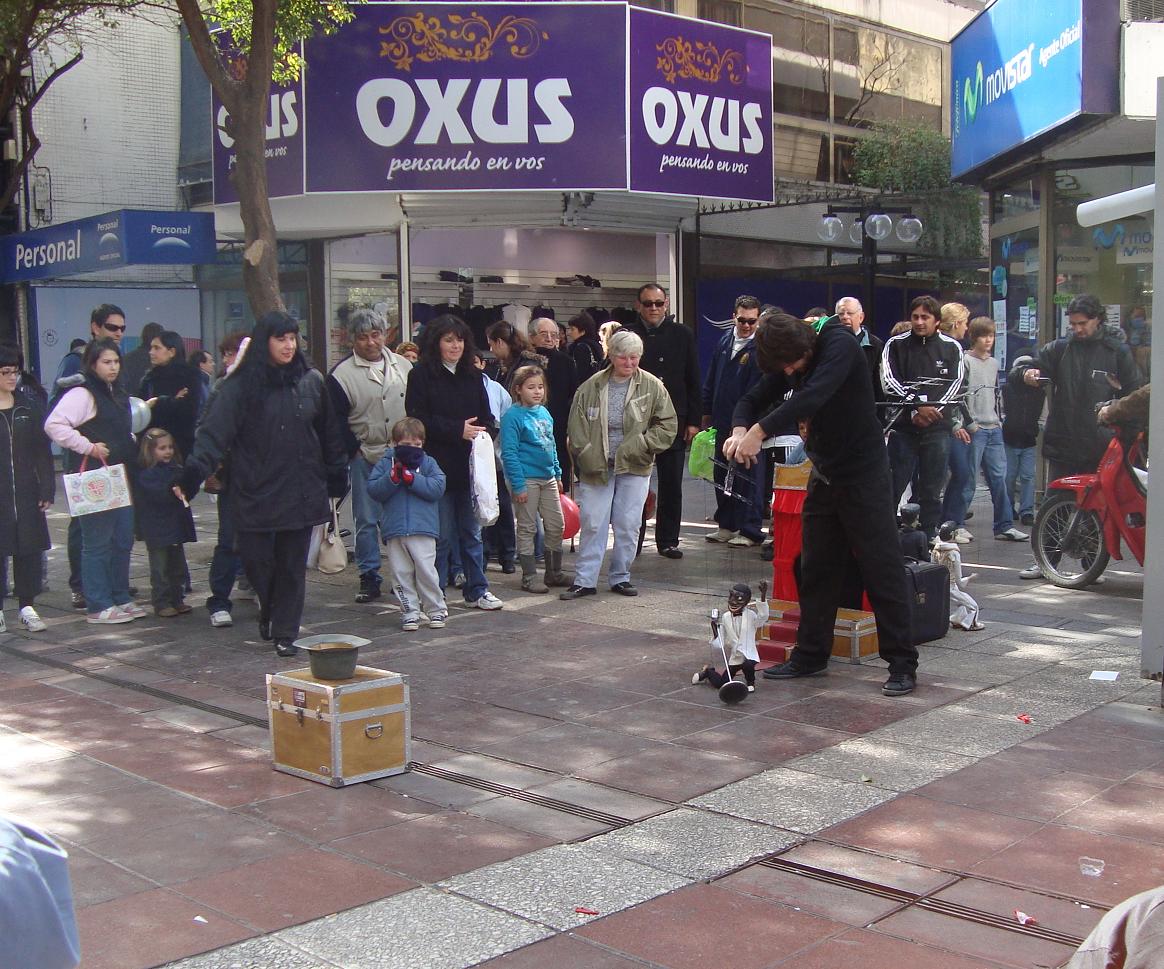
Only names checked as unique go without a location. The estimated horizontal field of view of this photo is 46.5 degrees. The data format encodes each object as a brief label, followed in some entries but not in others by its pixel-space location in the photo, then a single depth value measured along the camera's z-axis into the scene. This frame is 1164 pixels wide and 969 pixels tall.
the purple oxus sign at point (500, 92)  15.59
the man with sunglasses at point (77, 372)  8.93
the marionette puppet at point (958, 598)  7.83
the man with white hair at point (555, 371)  10.82
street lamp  17.31
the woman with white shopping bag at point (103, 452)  8.63
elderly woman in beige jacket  9.14
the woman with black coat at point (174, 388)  9.63
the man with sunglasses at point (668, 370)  10.80
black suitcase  7.50
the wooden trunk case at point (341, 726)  5.39
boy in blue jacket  8.15
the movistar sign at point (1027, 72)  10.75
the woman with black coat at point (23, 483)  8.57
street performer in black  6.49
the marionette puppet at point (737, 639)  6.49
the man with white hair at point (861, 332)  10.11
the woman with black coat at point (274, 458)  7.68
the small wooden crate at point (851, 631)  7.30
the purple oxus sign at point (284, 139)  16.02
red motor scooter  8.81
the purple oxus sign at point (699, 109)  15.84
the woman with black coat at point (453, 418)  8.85
